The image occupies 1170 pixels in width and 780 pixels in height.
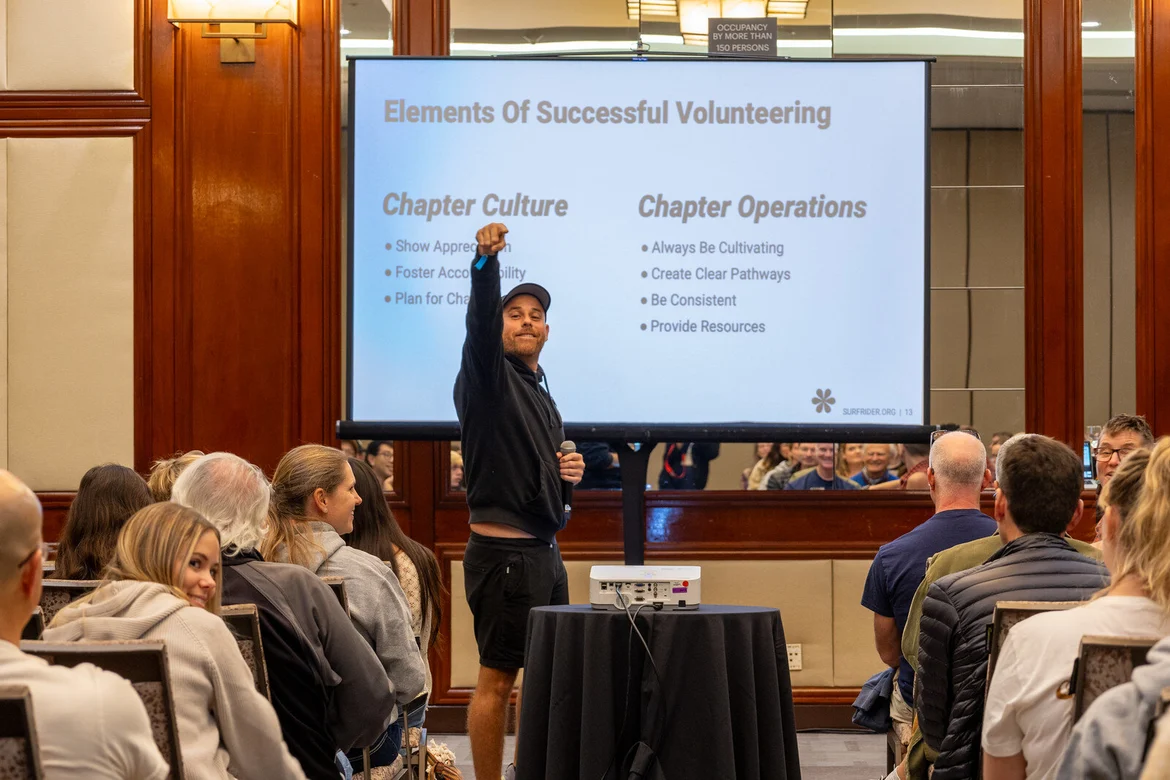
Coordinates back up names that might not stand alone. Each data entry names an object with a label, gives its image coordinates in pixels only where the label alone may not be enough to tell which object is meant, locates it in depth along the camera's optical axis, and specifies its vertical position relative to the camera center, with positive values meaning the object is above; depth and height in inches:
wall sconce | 438.9 +65.9
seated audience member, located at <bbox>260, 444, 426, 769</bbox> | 251.1 -13.8
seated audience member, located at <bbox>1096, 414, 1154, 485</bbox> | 345.1 -4.6
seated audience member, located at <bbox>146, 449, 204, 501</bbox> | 285.1 -7.1
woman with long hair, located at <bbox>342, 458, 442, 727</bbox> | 283.1 -15.3
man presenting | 318.3 -13.2
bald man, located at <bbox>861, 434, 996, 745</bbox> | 269.6 -14.2
